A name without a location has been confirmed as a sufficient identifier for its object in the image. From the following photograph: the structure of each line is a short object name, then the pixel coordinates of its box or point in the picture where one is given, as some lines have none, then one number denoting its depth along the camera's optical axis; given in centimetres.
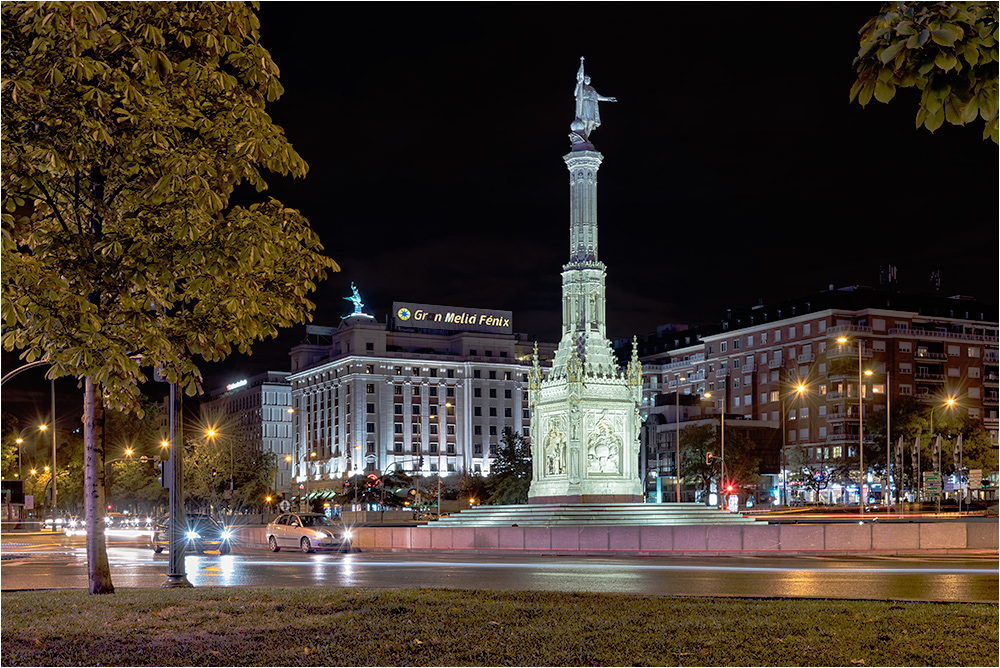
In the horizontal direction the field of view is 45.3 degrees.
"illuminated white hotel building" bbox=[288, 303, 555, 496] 16612
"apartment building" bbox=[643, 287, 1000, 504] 11825
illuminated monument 4991
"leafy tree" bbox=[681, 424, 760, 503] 10606
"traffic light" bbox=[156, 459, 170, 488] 2186
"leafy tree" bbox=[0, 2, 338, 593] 1234
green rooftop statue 17150
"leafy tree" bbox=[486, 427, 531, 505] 8781
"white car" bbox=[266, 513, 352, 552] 4262
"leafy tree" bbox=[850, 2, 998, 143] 770
